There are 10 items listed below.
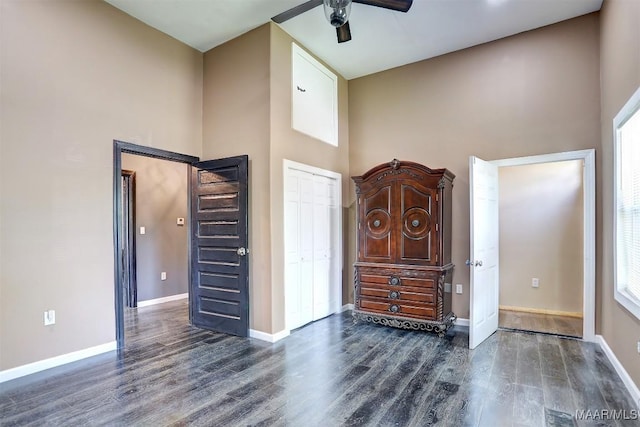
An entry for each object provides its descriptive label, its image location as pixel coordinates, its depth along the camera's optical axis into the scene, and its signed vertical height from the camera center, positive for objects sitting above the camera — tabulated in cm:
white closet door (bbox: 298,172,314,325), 431 -47
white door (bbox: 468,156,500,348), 360 -46
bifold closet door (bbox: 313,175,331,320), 459 -48
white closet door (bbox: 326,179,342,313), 492 -54
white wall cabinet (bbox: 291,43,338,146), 426 +155
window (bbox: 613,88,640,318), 259 +5
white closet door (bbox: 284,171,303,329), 405 -45
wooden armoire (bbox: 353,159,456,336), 391 -44
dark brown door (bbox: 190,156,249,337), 392 -41
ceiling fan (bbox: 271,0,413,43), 253 +163
